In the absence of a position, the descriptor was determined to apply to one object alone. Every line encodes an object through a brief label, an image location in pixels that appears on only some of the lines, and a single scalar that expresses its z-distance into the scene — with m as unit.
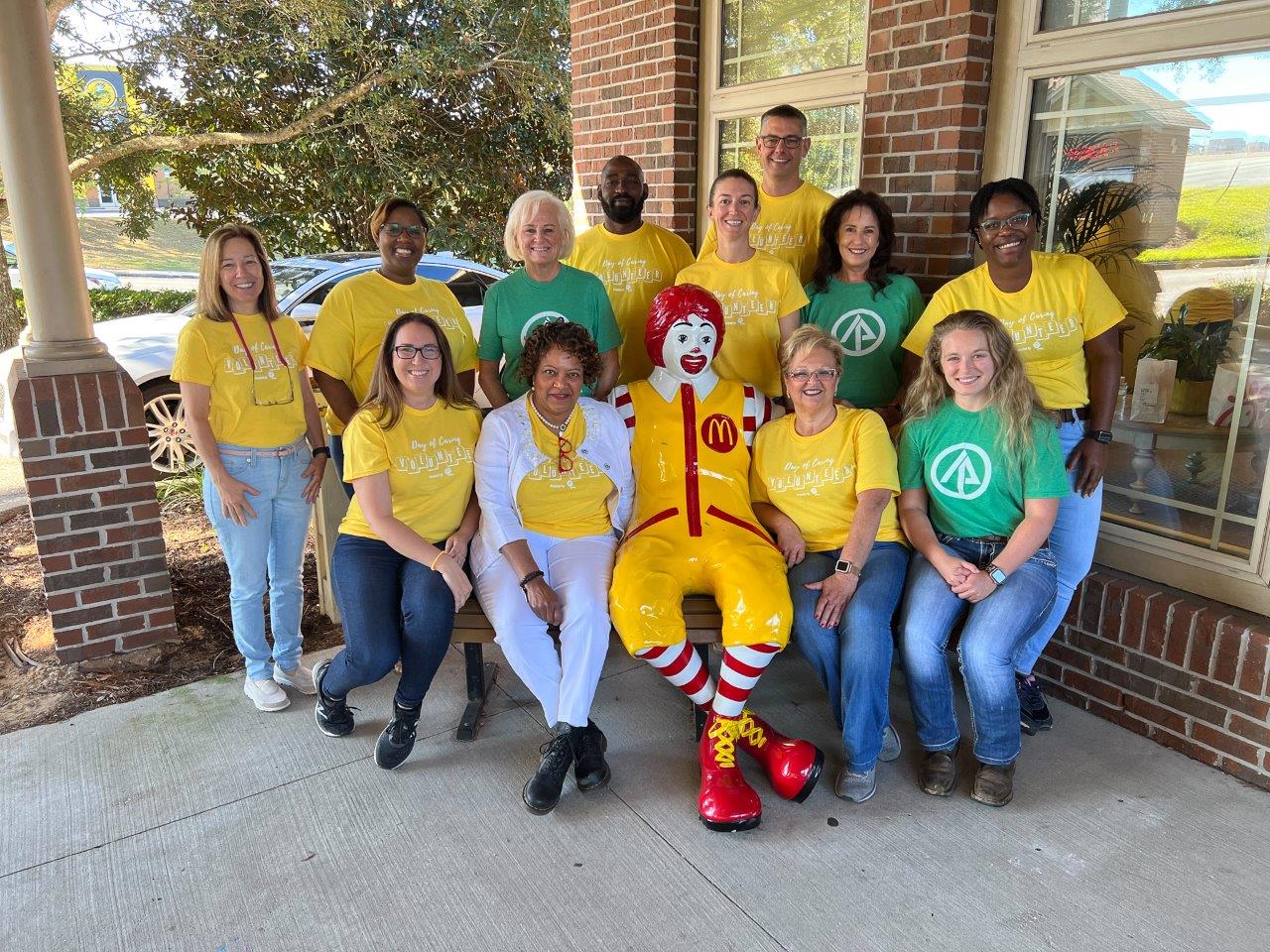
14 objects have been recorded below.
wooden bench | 2.78
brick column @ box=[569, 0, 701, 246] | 4.72
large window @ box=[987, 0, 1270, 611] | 2.81
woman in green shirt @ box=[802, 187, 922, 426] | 3.16
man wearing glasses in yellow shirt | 3.46
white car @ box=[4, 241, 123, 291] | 17.52
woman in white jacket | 2.71
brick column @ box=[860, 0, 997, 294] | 3.36
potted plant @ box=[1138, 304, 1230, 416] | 2.94
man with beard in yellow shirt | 3.49
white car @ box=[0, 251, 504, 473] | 6.19
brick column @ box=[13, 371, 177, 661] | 3.35
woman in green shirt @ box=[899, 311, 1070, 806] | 2.69
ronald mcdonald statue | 2.64
